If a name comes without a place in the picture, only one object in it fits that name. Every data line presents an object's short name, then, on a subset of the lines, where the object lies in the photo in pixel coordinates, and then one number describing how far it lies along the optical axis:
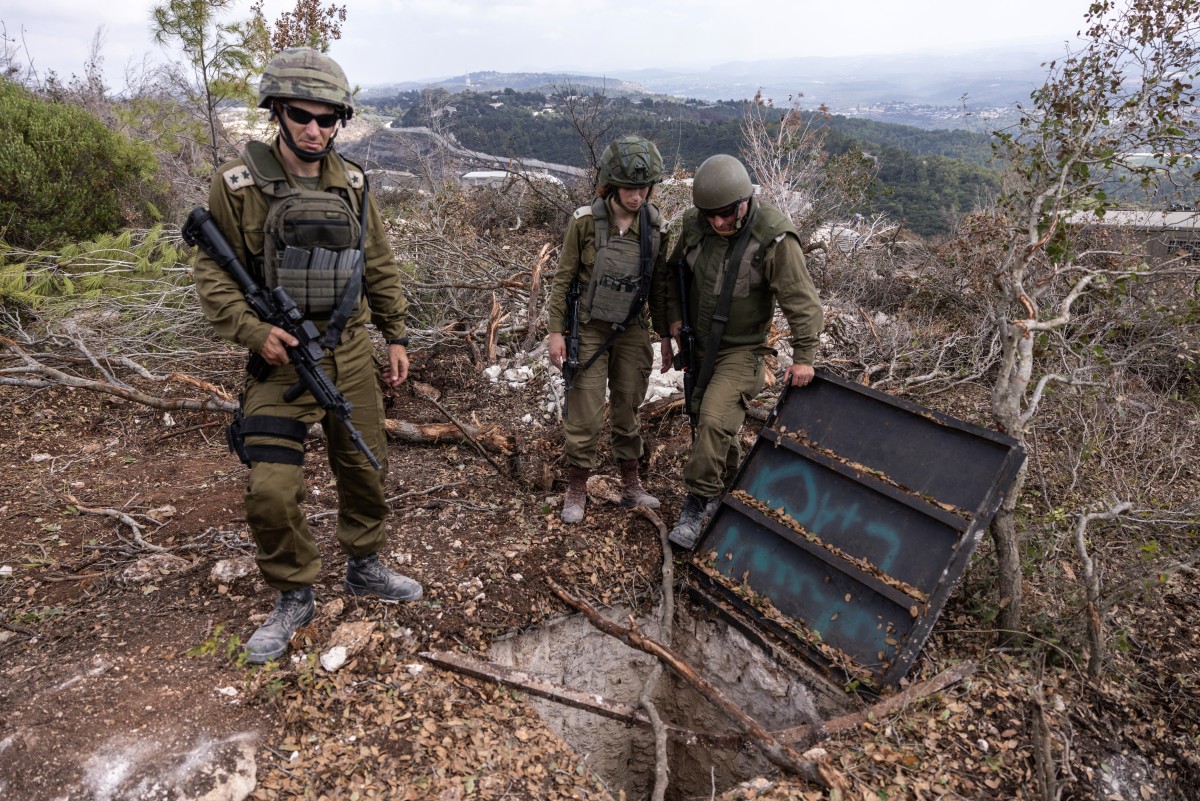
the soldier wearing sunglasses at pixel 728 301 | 2.96
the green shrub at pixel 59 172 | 5.72
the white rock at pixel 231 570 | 2.91
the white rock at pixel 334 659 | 2.52
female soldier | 3.03
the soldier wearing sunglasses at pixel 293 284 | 2.21
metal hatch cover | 2.65
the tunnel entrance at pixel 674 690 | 3.09
